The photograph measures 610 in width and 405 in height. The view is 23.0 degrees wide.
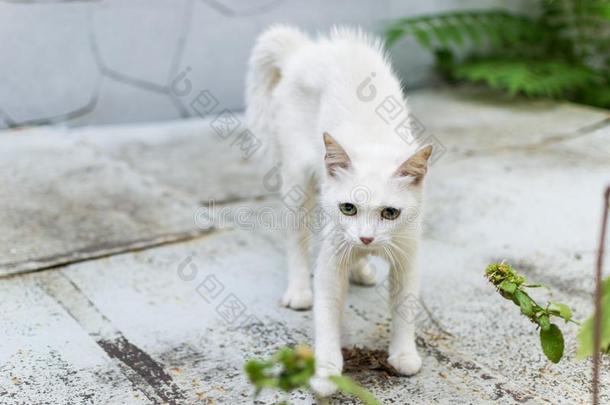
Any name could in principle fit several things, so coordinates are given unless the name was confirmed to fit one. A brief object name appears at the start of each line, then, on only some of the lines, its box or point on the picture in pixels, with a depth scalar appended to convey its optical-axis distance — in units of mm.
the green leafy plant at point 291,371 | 1010
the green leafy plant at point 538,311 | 1186
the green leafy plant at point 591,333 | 1068
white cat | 1245
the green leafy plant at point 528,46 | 2240
